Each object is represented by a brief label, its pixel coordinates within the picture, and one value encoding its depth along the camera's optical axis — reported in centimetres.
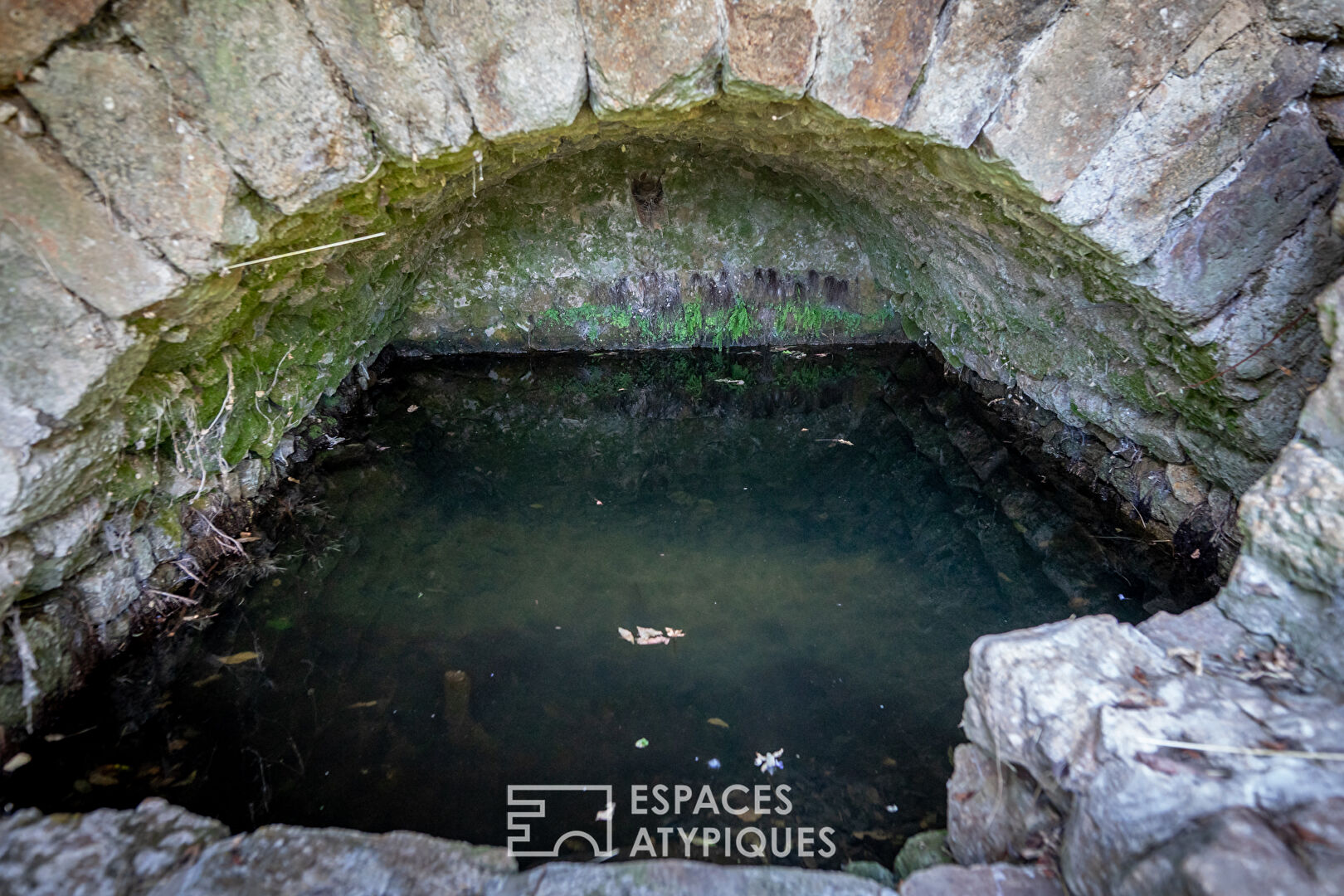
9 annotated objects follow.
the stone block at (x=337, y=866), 165
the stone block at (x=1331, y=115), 245
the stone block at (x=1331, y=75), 239
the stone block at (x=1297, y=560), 177
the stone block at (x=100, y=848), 166
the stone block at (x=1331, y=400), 185
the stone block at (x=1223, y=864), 122
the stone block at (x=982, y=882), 163
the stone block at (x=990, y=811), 179
